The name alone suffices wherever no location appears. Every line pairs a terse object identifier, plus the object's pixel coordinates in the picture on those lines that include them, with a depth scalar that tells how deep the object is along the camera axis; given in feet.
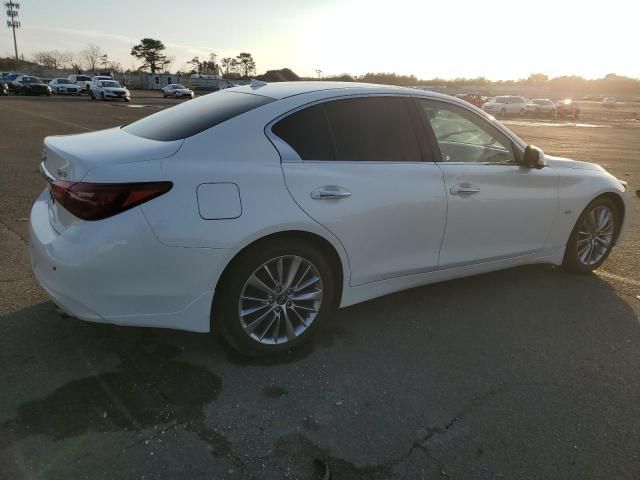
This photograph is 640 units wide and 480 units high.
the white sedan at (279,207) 9.11
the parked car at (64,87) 160.25
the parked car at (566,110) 143.27
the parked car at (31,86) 145.28
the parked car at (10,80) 153.99
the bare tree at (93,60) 401.70
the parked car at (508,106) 141.79
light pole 300.81
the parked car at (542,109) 142.41
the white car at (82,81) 166.89
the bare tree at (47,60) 397.19
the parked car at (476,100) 122.73
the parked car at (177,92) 163.94
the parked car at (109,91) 135.13
